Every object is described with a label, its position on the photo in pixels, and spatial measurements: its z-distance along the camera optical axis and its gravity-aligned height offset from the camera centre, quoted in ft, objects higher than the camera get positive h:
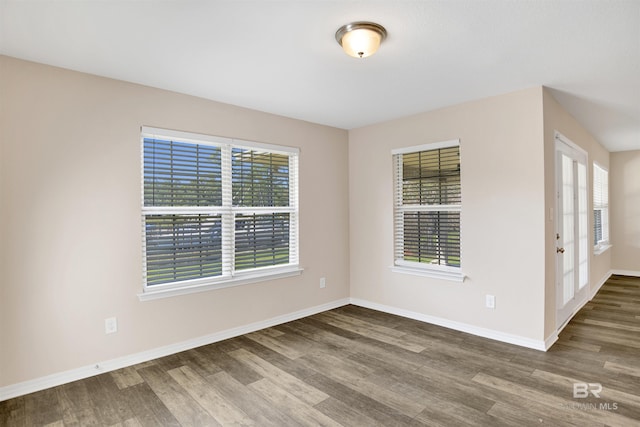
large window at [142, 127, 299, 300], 10.68 +0.19
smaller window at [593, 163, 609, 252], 19.21 +0.23
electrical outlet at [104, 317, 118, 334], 9.59 -3.00
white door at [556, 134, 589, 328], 12.20 -0.74
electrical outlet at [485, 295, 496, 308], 11.74 -3.00
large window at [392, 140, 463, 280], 12.98 +0.19
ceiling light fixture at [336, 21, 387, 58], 7.14 +3.76
